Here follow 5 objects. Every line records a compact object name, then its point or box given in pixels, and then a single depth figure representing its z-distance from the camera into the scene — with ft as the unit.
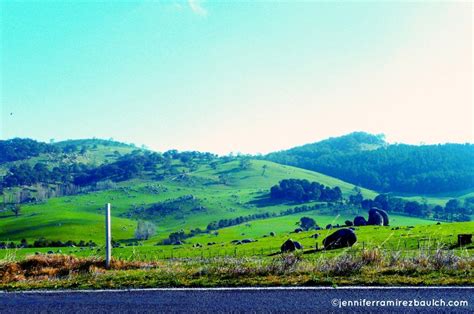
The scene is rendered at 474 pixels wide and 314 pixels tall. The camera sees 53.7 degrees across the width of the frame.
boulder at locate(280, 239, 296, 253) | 187.77
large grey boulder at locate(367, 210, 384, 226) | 318.06
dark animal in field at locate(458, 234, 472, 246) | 141.96
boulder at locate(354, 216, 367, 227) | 320.50
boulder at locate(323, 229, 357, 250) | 152.15
